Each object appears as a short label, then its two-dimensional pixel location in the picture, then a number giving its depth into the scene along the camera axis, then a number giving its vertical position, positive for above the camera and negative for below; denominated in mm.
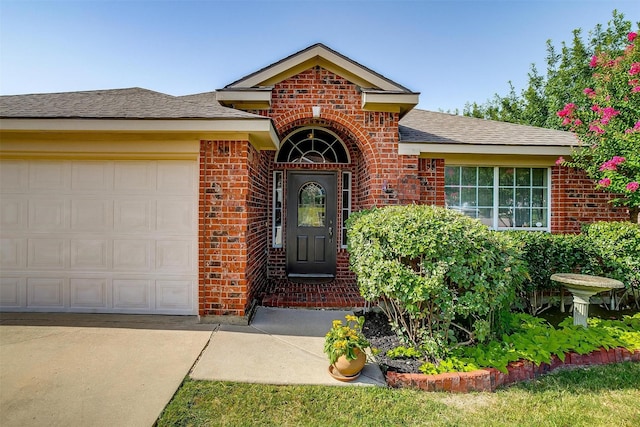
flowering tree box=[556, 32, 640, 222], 5570 +1671
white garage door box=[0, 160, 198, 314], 4754 -372
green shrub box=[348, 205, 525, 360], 3280 -690
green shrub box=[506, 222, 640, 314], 5246 -751
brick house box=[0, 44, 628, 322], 4574 +551
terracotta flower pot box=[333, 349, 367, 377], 3061 -1574
